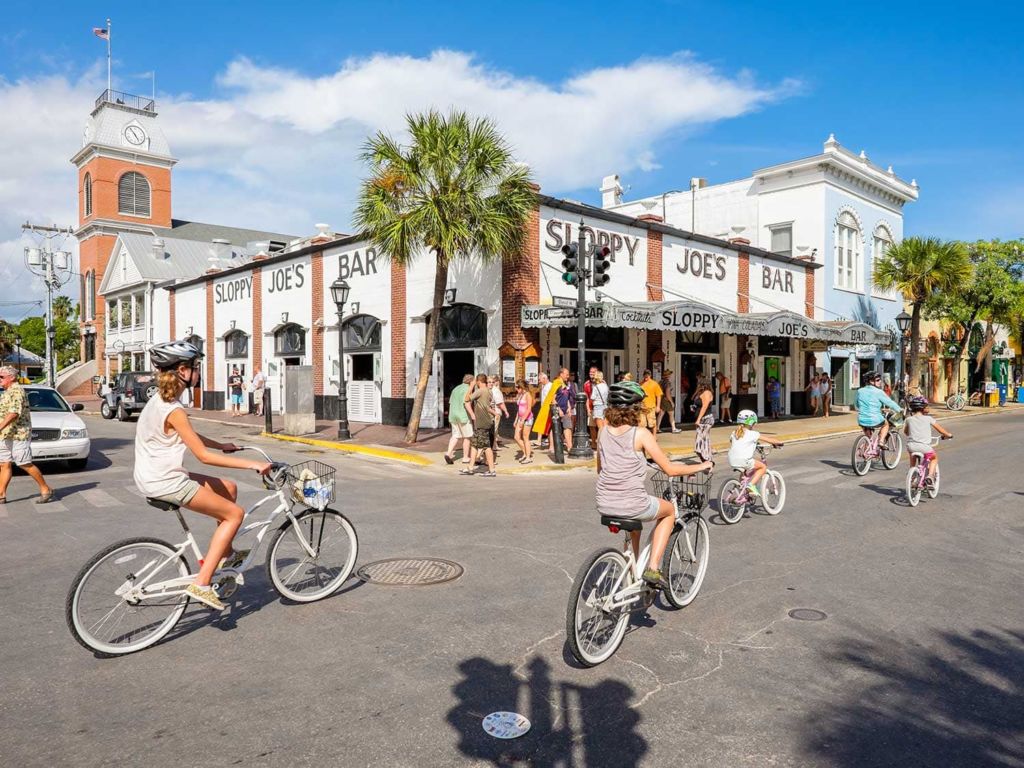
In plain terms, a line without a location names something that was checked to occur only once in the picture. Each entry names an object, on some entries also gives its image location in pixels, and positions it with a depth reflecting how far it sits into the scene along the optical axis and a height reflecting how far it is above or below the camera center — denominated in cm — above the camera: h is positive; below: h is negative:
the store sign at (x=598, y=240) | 1883 +366
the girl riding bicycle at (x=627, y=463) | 465 -60
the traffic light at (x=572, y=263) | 1452 +221
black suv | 2511 -70
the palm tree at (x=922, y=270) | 2805 +399
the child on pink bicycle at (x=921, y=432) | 962 -82
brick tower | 4778 +1322
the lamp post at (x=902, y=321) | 2675 +187
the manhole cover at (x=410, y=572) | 606 -176
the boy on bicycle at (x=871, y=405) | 1212 -57
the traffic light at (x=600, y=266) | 1459 +215
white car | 1192 -107
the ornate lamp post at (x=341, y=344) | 1841 +72
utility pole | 4322 +675
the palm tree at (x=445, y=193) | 1573 +406
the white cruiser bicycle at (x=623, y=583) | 432 -140
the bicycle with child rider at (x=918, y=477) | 955 -143
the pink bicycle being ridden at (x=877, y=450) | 1228 -141
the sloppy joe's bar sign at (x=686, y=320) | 1655 +132
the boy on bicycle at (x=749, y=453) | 863 -99
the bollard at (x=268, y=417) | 1998 -127
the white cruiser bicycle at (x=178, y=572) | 443 -136
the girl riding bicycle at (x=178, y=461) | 459 -57
